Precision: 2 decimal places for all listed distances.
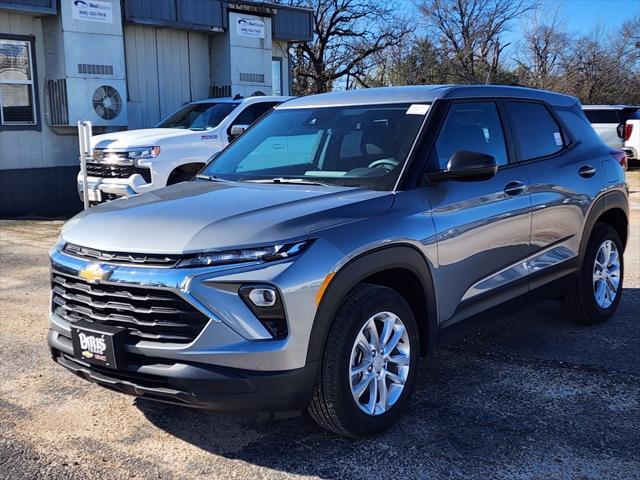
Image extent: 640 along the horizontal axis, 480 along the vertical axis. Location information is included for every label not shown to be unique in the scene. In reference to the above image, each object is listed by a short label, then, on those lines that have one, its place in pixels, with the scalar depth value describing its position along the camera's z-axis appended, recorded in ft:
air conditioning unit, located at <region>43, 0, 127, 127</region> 40.68
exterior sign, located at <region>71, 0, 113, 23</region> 40.68
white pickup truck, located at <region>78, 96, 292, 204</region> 30.99
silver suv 10.02
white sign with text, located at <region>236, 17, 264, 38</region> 50.24
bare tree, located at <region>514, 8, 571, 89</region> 115.55
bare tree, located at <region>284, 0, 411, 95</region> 97.04
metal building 40.81
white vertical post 31.78
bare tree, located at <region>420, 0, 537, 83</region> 109.81
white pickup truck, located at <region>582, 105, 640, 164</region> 62.39
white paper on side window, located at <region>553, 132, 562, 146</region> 16.71
